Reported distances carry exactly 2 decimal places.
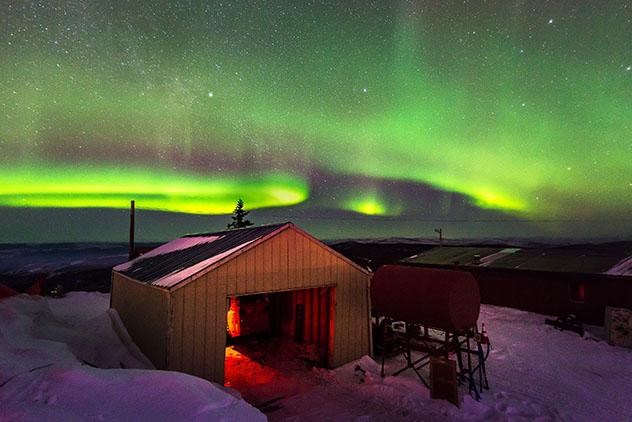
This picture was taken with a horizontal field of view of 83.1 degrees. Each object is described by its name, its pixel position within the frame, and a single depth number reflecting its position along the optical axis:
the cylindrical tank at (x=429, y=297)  11.92
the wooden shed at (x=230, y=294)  11.05
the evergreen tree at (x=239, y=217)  54.53
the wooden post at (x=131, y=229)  30.55
